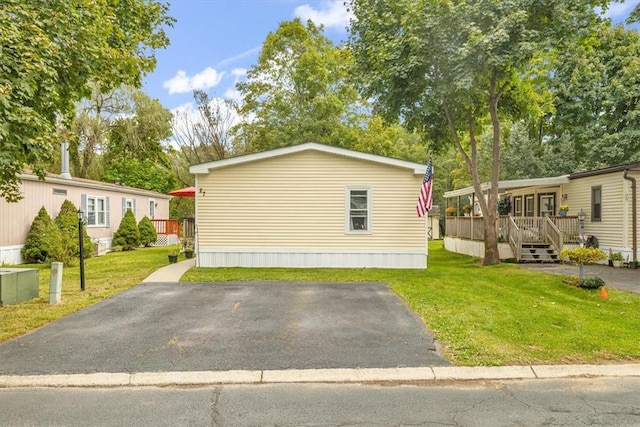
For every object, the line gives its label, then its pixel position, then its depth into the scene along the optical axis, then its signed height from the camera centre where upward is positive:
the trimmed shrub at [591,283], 9.26 -1.53
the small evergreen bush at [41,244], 14.28 -0.81
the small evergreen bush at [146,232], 21.97 -0.67
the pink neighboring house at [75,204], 14.01 +0.63
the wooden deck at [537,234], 15.09 -0.73
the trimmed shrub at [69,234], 14.41 -0.51
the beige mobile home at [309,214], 13.02 +0.11
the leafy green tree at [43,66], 5.65 +2.50
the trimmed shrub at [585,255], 9.97 -0.98
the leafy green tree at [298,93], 25.84 +8.05
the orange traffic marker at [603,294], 8.47 -1.63
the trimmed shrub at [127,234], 20.20 -0.71
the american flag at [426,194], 11.58 +0.61
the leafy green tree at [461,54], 12.37 +4.99
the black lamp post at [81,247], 9.33 -0.60
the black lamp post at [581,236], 9.85 -0.62
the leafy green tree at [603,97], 20.94 +6.05
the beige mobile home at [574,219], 13.93 -0.19
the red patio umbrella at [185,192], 17.16 +1.09
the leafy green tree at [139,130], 31.92 +6.86
